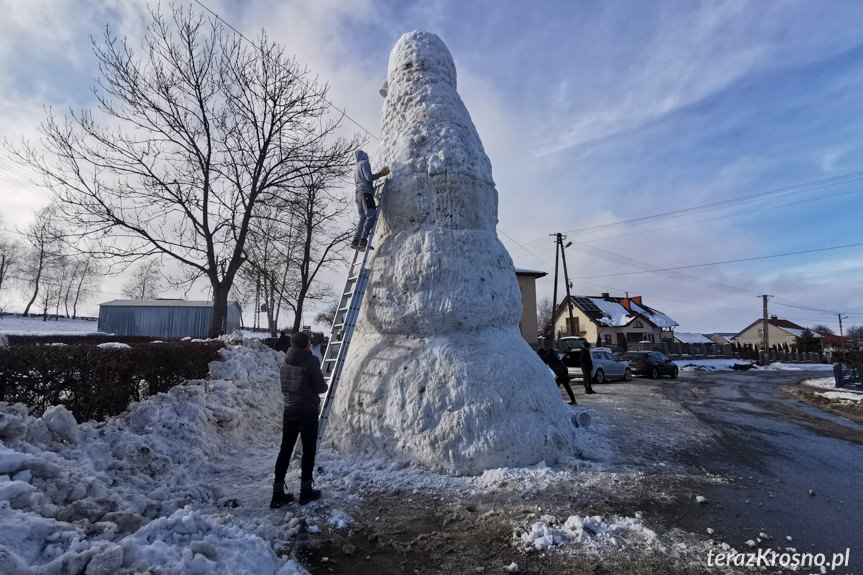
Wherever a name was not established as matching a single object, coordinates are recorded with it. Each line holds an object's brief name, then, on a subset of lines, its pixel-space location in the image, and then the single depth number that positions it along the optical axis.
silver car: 17.98
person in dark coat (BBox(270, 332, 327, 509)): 4.41
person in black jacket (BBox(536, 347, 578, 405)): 10.95
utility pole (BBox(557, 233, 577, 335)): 27.89
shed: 31.56
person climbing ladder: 6.17
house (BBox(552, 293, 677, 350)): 42.72
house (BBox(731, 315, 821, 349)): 59.75
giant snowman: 4.96
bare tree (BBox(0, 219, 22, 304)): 42.76
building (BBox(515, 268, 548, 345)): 31.62
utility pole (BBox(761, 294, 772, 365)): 37.70
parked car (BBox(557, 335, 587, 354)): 24.70
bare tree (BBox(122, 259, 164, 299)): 52.59
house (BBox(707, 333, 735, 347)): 73.39
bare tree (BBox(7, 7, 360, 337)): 13.47
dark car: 21.56
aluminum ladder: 5.45
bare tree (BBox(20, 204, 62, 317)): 41.81
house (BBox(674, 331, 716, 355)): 41.19
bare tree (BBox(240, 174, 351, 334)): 16.28
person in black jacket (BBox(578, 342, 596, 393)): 13.26
